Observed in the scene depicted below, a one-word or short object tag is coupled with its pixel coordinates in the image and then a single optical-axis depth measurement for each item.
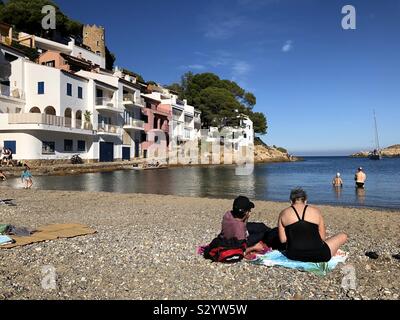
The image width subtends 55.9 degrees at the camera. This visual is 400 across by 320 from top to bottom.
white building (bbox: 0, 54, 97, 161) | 38.41
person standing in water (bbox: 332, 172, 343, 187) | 27.75
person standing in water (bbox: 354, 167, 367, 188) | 26.56
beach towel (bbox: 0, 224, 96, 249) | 7.67
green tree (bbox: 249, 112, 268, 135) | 89.81
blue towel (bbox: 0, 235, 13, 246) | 7.43
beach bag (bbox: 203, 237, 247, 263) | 6.39
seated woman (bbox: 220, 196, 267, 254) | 6.48
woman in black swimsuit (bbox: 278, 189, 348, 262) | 5.99
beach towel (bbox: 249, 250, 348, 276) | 5.98
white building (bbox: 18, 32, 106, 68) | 56.91
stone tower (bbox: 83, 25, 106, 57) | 75.44
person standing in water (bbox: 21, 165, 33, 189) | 23.62
